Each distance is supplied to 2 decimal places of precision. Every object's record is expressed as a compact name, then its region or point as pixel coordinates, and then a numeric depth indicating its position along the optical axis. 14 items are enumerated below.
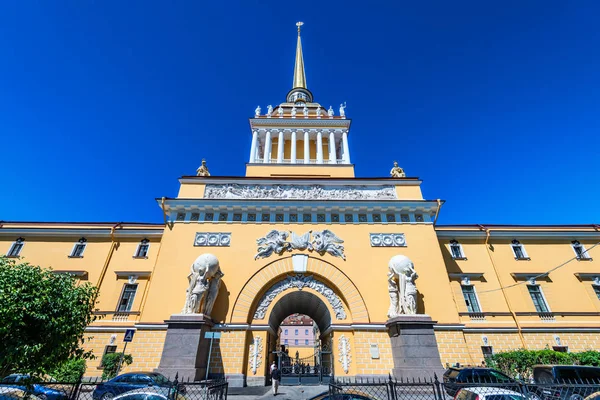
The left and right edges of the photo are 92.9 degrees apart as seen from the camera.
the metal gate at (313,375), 15.70
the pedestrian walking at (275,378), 12.20
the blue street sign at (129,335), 12.98
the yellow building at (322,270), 15.07
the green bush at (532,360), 14.06
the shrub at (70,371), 13.08
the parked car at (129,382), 8.05
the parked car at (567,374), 10.25
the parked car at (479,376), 10.82
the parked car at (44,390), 10.98
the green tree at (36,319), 6.75
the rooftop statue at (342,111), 30.82
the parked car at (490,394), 7.12
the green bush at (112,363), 14.64
